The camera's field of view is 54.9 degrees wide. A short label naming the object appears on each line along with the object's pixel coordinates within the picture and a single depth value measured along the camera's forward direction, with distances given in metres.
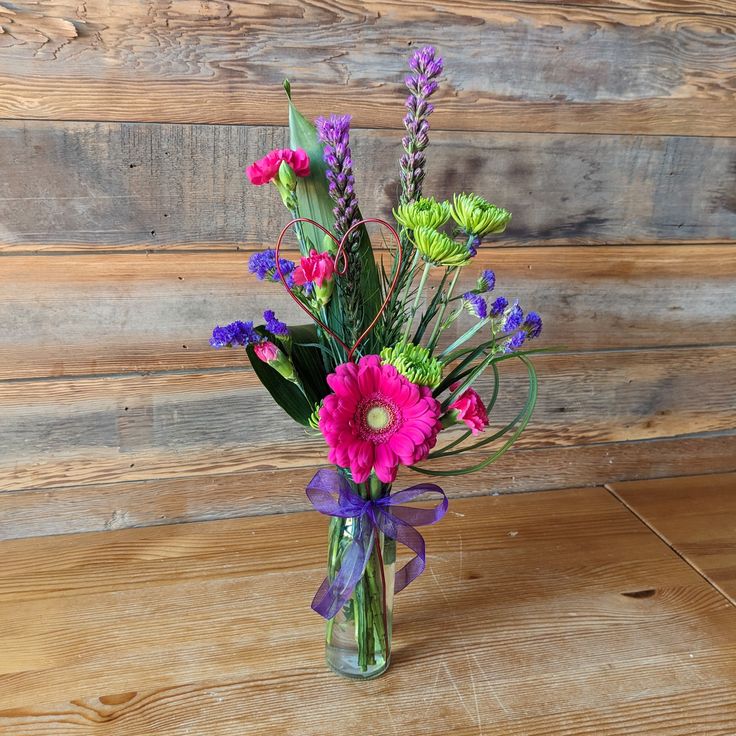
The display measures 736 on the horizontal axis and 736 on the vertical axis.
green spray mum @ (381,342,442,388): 0.57
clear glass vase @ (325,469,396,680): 0.68
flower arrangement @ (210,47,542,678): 0.57
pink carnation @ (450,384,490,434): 0.60
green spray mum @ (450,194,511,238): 0.59
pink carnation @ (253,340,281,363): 0.59
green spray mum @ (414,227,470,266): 0.57
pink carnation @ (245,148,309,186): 0.59
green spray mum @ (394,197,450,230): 0.57
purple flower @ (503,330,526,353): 0.63
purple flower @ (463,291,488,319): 0.63
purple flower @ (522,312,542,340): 0.65
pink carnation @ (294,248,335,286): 0.56
